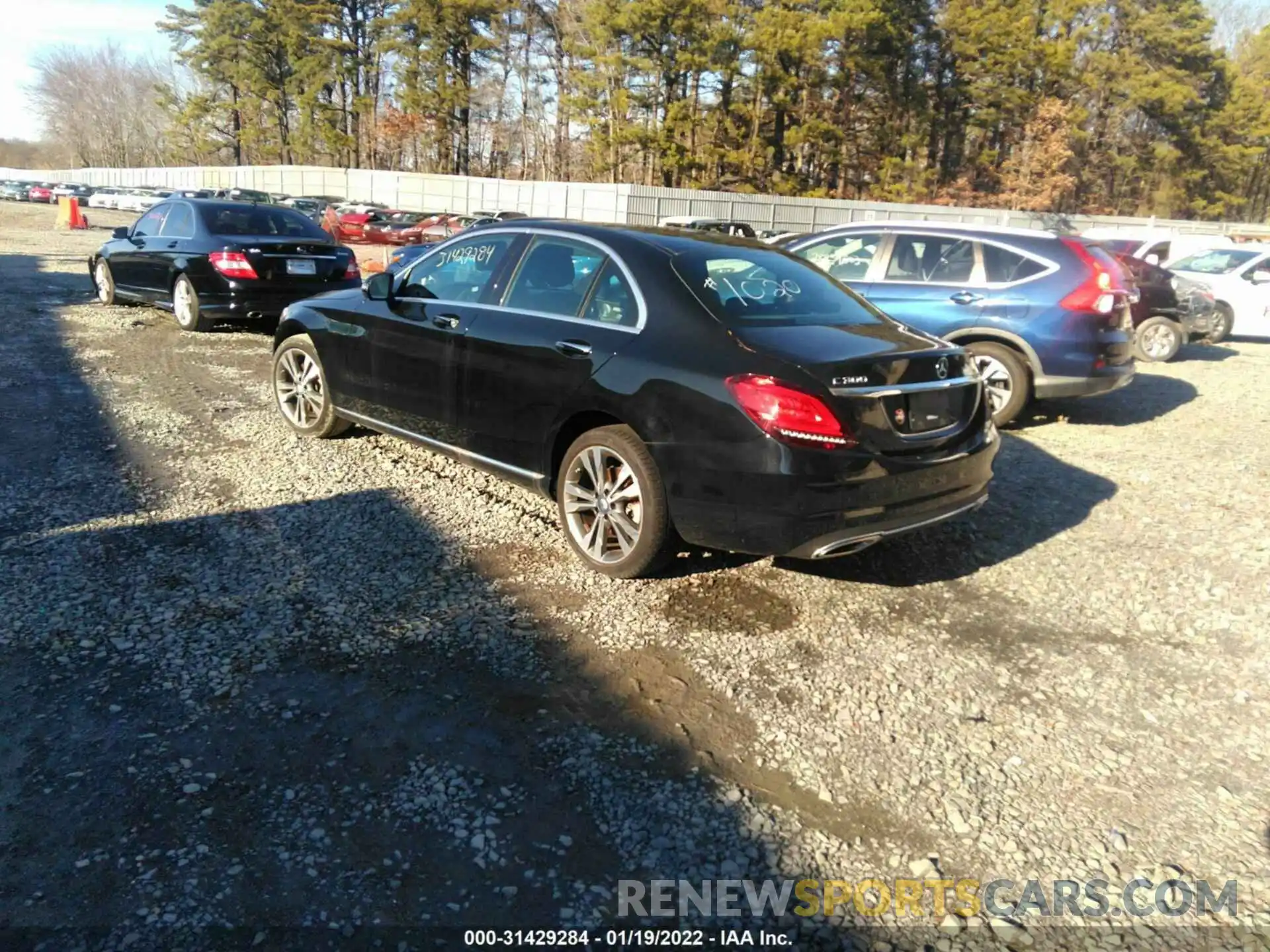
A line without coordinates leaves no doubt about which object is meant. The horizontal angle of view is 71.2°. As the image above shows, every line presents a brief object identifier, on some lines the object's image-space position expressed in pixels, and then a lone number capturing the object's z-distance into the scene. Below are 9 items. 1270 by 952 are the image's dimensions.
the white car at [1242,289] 14.37
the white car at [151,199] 47.48
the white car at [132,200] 49.66
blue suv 7.37
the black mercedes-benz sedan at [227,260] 9.98
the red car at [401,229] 30.12
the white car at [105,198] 50.91
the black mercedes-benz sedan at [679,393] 3.76
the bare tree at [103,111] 104.25
